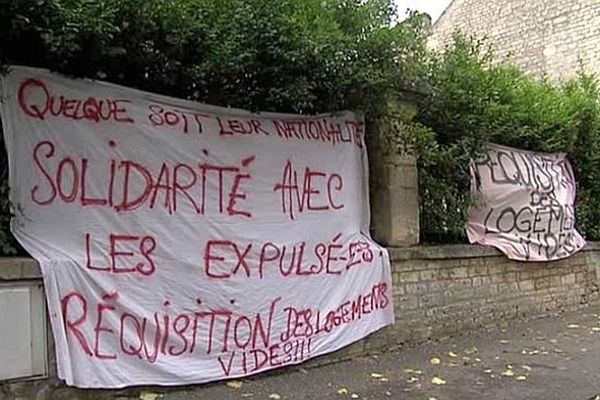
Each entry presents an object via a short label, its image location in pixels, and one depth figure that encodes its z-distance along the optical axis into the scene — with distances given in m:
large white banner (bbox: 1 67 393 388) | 4.59
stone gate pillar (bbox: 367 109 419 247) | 6.97
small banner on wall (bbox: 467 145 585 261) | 8.23
